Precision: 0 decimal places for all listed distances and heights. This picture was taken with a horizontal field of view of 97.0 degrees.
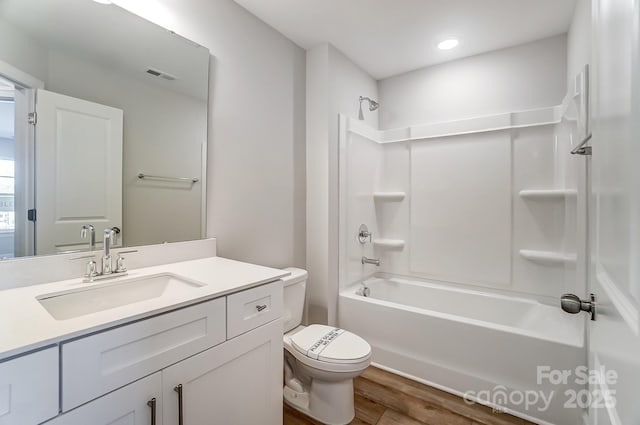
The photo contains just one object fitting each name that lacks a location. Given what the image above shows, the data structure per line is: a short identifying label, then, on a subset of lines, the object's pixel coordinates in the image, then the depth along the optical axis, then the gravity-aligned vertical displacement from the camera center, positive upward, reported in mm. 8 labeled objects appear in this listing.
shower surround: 1692 -316
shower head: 2636 +1018
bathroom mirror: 1076 +371
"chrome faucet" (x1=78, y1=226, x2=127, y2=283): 1170 -243
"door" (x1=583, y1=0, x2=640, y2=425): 459 +8
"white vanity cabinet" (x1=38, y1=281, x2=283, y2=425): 748 -511
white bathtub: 1613 -858
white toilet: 1528 -845
